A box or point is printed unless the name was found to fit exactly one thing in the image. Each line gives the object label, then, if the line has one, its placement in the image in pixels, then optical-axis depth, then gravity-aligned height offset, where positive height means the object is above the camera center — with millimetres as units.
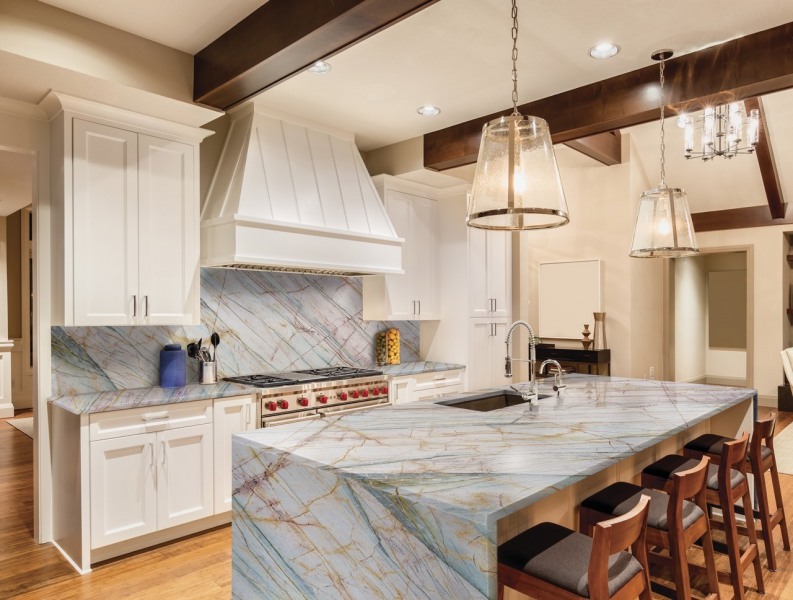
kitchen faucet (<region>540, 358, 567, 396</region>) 3193 -517
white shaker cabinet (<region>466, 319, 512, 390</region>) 5199 -537
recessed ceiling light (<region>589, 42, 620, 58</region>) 3119 +1431
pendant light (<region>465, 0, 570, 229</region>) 2035 +472
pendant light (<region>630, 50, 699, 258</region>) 3096 +407
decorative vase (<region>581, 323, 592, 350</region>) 7422 -570
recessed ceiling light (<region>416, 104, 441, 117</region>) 4008 +1402
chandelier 5222 +1625
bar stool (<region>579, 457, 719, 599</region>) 2064 -880
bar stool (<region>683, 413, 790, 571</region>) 2924 -897
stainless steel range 3654 -663
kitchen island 1521 -580
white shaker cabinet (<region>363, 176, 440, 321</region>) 4891 +266
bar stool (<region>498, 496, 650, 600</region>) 1558 -840
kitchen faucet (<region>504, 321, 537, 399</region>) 2988 -373
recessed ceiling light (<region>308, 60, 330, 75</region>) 3299 +1421
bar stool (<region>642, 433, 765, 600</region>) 2527 -919
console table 7281 -832
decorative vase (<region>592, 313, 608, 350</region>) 7402 -470
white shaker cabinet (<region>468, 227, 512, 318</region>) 5238 +263
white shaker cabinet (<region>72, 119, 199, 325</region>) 3105 +435
